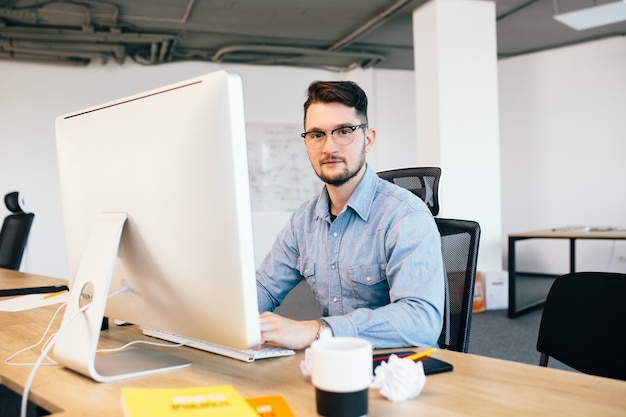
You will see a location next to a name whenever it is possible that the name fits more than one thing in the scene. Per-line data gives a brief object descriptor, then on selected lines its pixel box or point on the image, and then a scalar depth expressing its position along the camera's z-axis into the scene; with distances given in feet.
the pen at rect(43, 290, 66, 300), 6.59
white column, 15.11
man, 4.14
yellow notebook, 2.57
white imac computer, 2.83
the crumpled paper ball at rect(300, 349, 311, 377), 3.19
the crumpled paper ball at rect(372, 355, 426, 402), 2.88
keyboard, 3.70
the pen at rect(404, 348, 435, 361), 3.42
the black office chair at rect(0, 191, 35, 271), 10.30
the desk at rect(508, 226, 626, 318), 13.51
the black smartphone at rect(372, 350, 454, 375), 3.32
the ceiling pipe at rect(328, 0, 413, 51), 15.47
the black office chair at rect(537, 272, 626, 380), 4.31
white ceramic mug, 2.51
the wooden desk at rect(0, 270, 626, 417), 2.78
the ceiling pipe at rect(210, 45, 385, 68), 18.97
